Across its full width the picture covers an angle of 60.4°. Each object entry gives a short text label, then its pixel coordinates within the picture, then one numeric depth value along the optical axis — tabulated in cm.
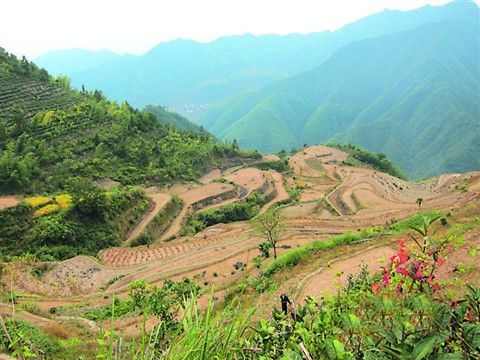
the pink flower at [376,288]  432
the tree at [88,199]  3519
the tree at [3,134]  4388
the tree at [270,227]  2488
